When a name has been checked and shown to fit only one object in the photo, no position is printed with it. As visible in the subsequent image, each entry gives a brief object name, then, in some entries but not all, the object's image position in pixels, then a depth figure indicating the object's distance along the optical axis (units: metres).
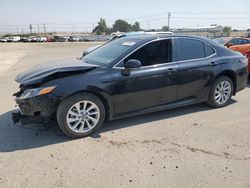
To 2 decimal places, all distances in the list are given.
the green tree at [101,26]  86.83
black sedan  2.98
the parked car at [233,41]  9.20
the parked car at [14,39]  43.53
